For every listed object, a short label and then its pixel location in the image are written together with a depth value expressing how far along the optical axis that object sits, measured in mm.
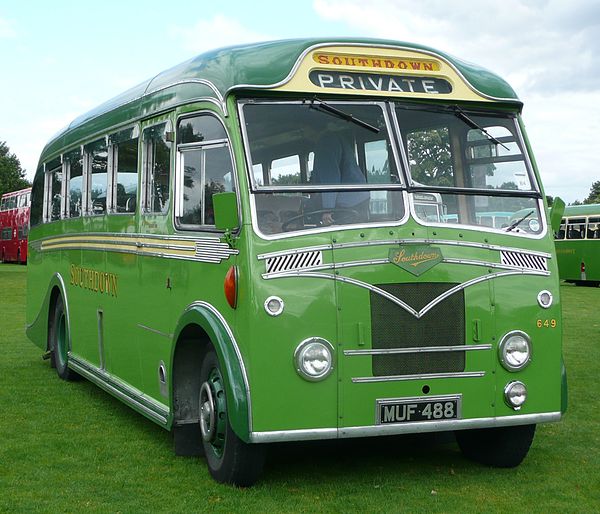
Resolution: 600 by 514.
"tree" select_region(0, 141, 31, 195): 86919
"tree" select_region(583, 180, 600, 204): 105544
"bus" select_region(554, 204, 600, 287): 37562
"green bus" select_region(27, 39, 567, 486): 6637
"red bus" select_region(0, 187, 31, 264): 57312
